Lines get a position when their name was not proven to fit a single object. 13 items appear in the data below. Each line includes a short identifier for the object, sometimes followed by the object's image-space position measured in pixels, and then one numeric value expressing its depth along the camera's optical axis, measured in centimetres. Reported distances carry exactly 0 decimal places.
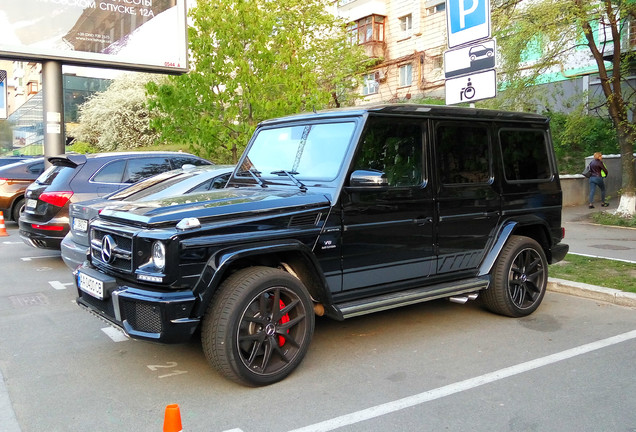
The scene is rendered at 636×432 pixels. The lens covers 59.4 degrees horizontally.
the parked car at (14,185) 1309
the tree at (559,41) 1223
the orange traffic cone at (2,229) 1227
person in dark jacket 1596
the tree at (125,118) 3597
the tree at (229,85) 1519
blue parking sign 756
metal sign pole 1503
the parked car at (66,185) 835
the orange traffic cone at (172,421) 287
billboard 1435
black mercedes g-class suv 386
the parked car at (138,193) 668
